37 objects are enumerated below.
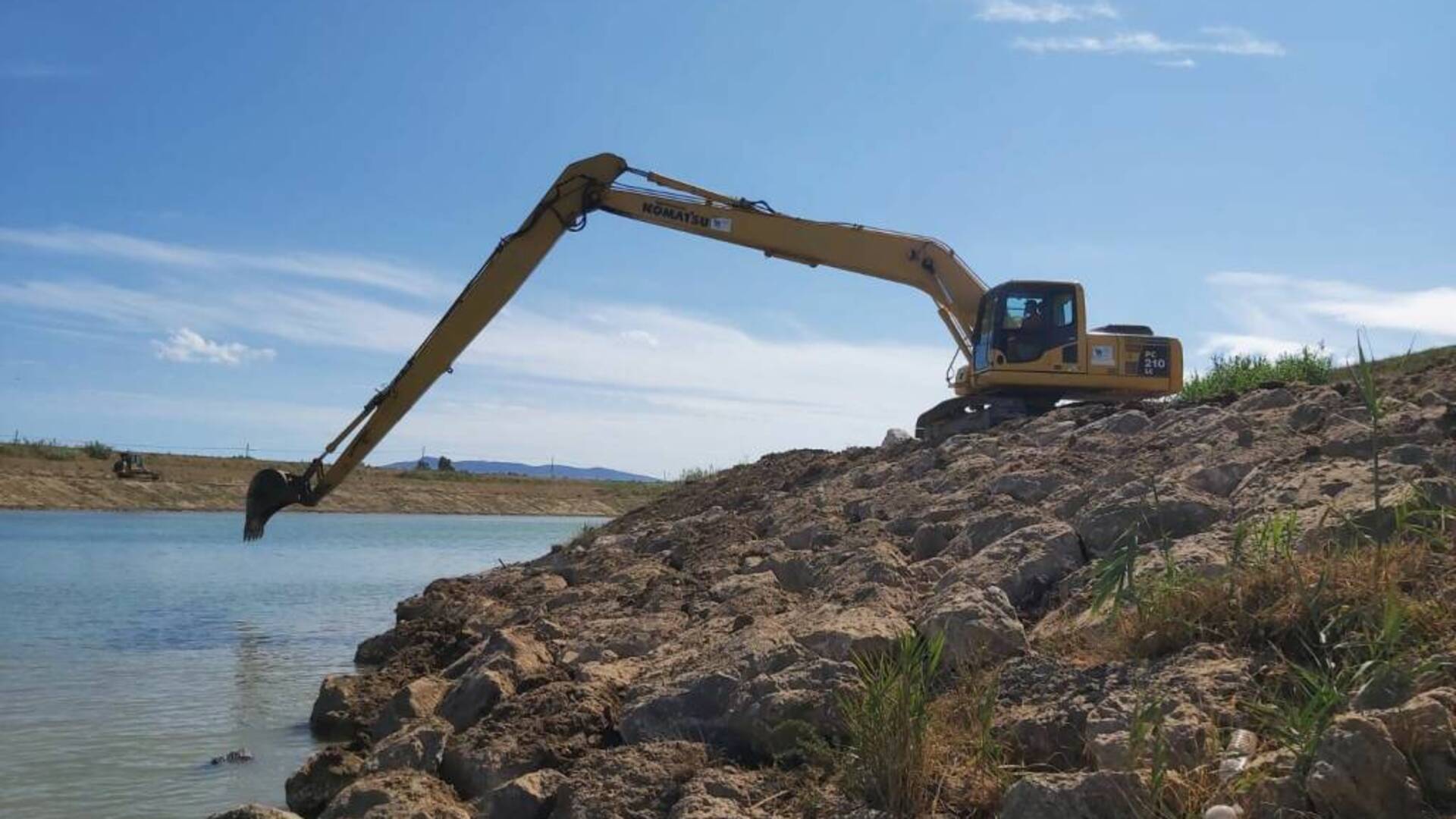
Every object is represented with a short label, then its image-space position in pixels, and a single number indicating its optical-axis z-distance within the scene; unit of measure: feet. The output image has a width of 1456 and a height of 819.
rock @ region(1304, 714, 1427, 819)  15.06
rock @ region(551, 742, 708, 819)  20.62
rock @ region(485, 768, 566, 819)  21.45
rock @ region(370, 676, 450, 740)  29.78
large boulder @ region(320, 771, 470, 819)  21.63
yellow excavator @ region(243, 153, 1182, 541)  54.44
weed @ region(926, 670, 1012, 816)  18.30
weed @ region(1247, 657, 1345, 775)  16.19
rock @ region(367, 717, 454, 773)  25.04
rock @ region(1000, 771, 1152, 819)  16.39
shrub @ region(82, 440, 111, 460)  180.04
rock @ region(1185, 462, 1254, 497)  30.89
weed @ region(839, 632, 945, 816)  18.61
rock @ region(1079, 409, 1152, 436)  43.14
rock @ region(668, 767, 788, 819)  19.57
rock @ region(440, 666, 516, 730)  27.50
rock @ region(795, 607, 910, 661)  23.72
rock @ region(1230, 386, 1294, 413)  40.14
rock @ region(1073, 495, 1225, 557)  27.96
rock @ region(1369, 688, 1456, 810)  15.25
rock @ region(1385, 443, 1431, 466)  27.61
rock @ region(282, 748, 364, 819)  27.22
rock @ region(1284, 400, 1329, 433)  35.06
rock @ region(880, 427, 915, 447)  59.88
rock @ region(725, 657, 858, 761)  21.68
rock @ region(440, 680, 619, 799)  23.26
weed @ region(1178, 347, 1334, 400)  53.78
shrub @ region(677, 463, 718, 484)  79.61
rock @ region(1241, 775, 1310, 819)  15.52
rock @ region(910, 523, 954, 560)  33.63
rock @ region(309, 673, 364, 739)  34.73
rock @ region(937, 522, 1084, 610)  27.25
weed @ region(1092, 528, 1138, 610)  20.62
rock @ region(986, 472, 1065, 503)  35.65
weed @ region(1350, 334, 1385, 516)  20.10
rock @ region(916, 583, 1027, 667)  23.15
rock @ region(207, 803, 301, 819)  22.67
